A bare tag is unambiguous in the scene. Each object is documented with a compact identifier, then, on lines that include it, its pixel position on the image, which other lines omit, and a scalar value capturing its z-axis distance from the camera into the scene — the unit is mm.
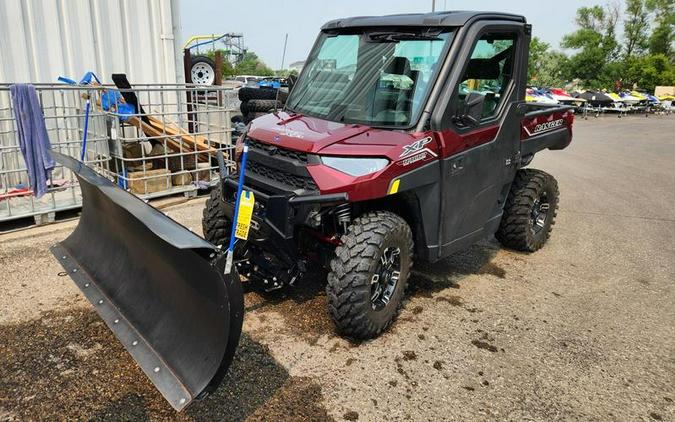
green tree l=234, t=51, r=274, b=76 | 65162
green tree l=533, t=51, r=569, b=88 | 58188
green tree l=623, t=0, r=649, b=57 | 60062
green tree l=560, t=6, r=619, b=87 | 56656
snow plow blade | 2537
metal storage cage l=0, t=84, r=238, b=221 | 6312
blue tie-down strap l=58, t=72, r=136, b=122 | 6637
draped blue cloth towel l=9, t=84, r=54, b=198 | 5684
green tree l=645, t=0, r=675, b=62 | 58312
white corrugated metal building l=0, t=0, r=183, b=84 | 6844
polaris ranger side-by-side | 3023
